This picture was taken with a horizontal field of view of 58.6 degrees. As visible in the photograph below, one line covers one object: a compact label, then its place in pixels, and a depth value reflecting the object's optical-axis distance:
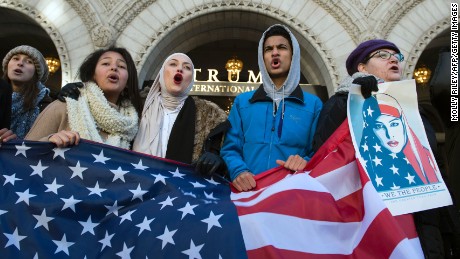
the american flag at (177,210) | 2.83
